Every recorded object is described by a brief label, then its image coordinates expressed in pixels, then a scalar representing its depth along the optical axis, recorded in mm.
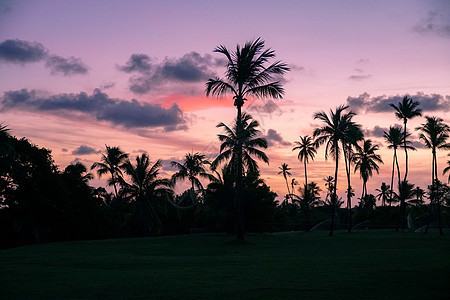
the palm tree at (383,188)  124969
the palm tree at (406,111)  65188
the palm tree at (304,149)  90812
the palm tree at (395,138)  75175
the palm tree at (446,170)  67312
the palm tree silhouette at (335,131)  53844
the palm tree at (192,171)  69375
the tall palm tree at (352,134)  53781
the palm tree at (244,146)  39281
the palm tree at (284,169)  126312
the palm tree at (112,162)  69125
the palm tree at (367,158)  81375
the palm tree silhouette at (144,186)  60625
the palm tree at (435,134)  56781
